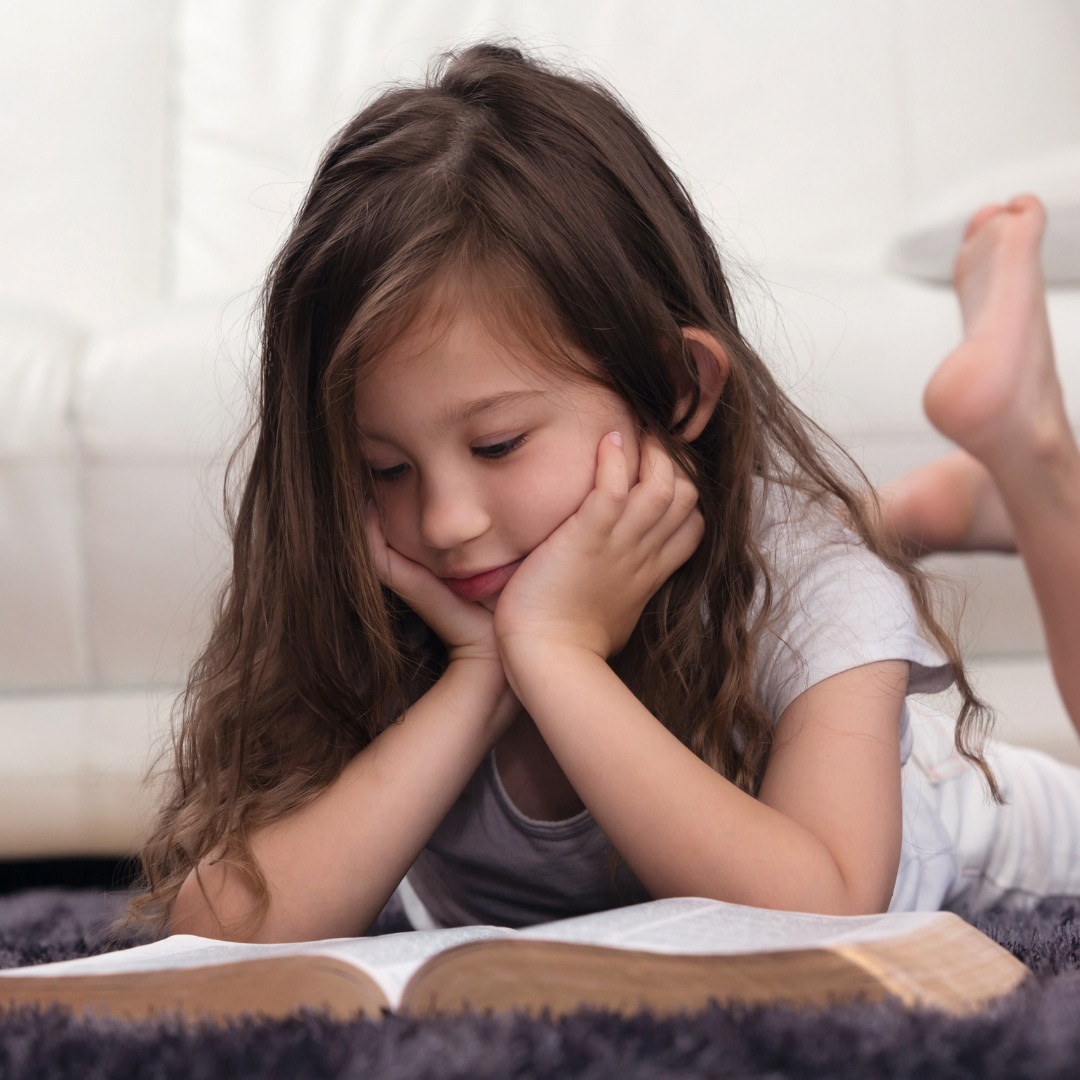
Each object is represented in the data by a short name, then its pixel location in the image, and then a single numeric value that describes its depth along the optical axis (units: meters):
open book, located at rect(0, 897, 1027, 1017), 0.89
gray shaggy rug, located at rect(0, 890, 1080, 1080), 0.83
